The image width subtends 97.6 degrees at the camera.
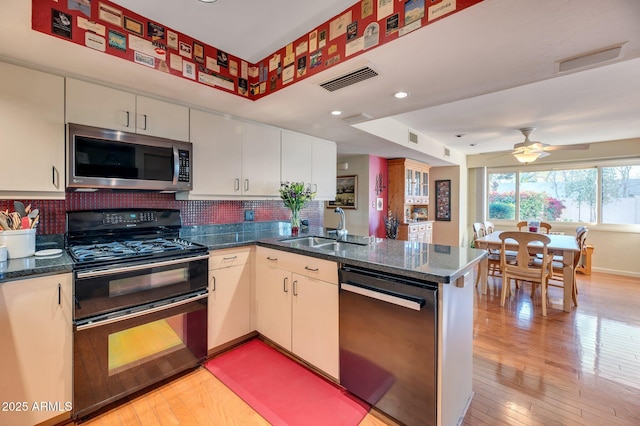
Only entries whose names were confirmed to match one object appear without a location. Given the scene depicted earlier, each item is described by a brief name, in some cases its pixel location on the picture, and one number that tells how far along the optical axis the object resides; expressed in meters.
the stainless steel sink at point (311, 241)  2.69
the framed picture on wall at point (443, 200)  6.66
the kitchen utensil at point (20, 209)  1.81
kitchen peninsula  1.46
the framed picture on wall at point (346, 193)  5.33
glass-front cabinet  5.57
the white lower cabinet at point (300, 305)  1.99
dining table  3.47
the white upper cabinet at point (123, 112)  1.90
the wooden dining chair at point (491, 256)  4.32
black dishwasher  1.48
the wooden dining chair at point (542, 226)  4.89
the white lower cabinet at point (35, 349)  1.47
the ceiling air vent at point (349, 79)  1.81
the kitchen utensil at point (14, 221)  1.72
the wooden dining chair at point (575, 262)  3.57
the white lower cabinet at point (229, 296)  2.32
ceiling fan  3.77
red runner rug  1.76
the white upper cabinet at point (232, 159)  2.53
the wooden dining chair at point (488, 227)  5.05
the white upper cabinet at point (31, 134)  1.68
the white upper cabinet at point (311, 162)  3.31
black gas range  1.68
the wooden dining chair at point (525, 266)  3.37
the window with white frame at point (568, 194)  5.25
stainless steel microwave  1.87
